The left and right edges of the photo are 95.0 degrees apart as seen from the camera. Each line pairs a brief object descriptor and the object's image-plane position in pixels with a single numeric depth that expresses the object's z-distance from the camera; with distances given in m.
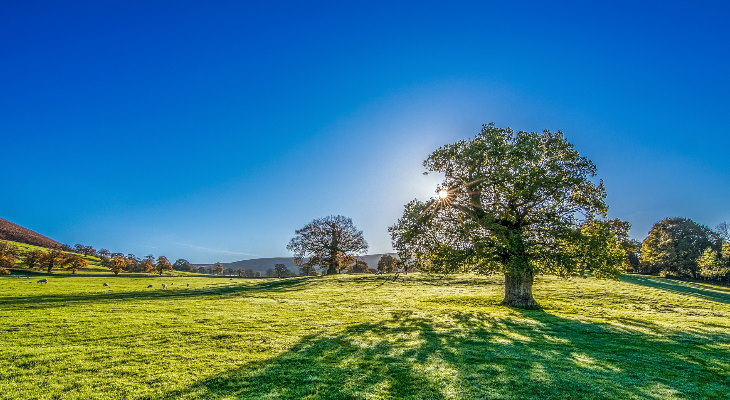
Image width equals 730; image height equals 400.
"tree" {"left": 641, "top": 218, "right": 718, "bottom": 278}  80.12
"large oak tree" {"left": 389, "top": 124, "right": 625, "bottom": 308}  26.93
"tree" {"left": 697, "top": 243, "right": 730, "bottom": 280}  67.44
